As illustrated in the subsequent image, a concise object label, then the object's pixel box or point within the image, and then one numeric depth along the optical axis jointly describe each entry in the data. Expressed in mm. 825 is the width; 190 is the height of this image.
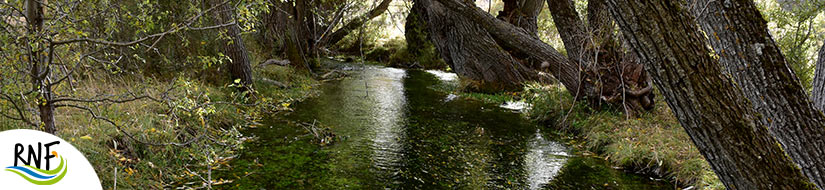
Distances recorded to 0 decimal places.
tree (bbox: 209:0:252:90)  8141
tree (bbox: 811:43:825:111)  3629
